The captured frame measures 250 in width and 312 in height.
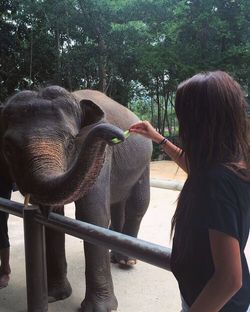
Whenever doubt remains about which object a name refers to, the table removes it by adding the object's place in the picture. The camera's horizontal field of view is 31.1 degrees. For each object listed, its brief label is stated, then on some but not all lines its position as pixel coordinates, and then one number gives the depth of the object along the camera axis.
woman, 1.01
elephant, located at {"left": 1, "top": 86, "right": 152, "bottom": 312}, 1.91
